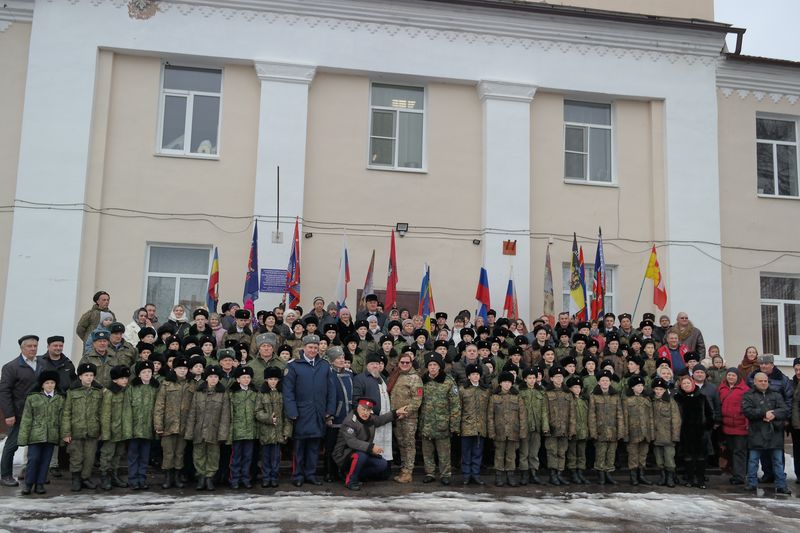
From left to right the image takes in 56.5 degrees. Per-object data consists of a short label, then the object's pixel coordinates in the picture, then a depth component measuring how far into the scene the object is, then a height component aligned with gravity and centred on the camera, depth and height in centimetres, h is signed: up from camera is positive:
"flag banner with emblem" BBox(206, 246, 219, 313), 1297 +110
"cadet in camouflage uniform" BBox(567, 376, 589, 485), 980 -102
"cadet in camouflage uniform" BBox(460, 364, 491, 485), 949 -81
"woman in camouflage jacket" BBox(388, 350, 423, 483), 945 -63
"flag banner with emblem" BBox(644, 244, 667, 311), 1413 +162
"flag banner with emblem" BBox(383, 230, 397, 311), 1317 +128
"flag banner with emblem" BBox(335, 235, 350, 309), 1337 +134
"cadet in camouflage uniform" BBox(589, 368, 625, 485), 983 -83
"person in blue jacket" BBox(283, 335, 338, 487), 910 -61
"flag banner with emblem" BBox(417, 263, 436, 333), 1338 +107
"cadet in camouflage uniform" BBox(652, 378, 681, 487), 990 -83
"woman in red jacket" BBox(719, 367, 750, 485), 1012 -80
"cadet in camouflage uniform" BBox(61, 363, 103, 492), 855 -90
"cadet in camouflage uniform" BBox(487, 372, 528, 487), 951 -83
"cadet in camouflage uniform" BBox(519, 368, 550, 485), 963 -84
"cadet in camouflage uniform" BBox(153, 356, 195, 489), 880 -82
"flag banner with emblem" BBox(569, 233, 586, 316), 1362 +137
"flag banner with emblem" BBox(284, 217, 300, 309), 1303 +134
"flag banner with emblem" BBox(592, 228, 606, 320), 1352 +145
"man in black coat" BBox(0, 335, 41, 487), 880 -60
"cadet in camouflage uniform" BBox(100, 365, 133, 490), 868 -90
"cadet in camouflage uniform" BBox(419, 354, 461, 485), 945 -75
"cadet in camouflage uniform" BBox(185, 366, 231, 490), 880 -89
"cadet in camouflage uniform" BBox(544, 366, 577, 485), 966 -86
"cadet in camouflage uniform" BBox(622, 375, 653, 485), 988 -83
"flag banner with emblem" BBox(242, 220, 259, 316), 1301 +127
